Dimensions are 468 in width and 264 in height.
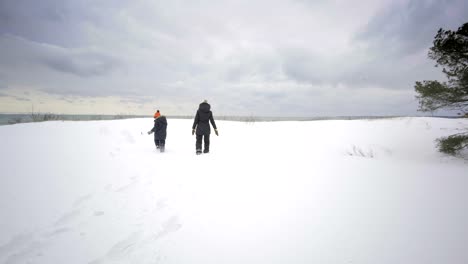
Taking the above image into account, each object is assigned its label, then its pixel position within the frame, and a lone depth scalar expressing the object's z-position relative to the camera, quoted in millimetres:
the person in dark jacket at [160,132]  7254
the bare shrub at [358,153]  6462
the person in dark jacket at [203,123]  6789
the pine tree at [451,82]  5719
